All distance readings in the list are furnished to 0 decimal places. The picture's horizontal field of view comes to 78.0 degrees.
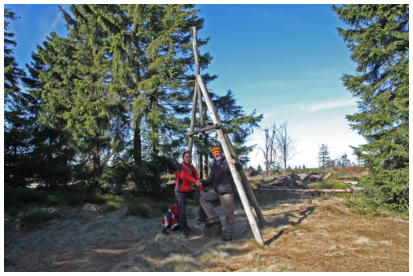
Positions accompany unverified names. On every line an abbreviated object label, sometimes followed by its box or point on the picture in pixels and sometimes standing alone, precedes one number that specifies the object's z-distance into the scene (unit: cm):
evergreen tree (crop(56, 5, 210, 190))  1088
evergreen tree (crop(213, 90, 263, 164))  1251
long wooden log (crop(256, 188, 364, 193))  1224
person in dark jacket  536
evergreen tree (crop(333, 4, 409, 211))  763
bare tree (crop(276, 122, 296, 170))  3152
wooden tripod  519
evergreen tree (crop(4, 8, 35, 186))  1129
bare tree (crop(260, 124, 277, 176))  3051
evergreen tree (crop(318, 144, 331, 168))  5395
